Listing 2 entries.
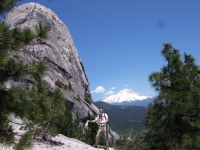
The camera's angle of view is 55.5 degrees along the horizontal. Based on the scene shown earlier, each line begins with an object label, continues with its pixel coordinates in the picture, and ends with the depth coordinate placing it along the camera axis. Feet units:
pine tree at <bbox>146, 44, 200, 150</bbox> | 31.55
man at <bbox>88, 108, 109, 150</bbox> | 35.96
